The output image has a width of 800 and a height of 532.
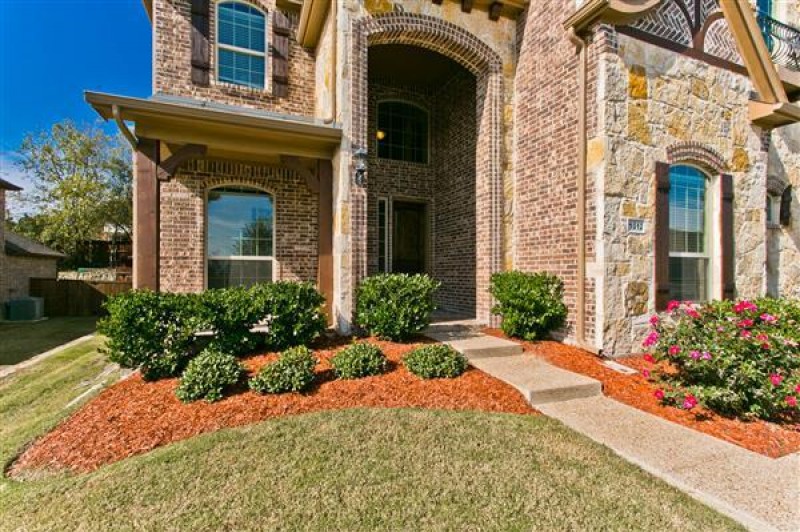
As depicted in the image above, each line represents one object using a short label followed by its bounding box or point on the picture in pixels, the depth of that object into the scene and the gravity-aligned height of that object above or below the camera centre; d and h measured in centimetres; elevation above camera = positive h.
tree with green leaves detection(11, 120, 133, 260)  1836 +439
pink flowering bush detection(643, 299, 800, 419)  363 -100
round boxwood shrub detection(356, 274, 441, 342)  535 -59
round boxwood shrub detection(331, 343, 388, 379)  430 -115
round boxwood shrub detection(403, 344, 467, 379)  435 -118
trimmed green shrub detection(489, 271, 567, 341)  574 -64
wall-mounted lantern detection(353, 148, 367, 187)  595 +163
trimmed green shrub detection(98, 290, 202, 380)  441 -79
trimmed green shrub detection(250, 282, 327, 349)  498 -65
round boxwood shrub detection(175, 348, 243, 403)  381 -119
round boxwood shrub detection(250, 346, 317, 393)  388 -118
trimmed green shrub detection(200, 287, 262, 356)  475 -68
